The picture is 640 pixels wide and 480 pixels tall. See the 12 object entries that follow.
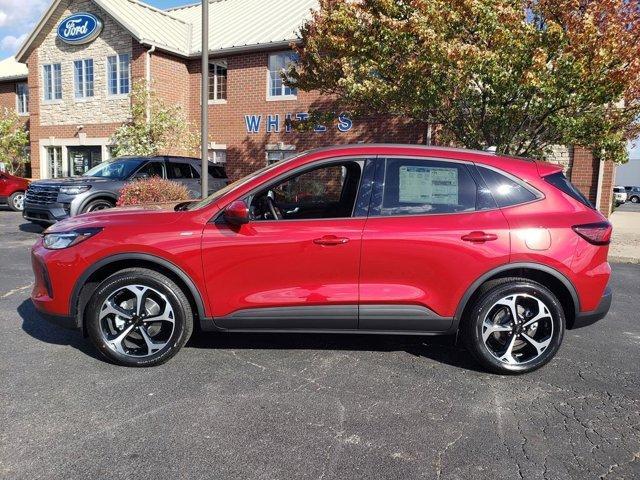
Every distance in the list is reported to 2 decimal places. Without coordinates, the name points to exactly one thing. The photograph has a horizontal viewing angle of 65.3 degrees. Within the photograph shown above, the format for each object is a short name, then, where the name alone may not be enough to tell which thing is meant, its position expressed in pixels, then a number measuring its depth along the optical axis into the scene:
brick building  16.30
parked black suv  9.53
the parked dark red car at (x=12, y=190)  14.42
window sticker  3.68
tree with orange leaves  7.23
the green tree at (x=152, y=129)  16.44
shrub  9.26
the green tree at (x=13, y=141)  20.61
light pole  8.89
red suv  3.57
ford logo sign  18.91
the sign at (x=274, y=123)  15.10
